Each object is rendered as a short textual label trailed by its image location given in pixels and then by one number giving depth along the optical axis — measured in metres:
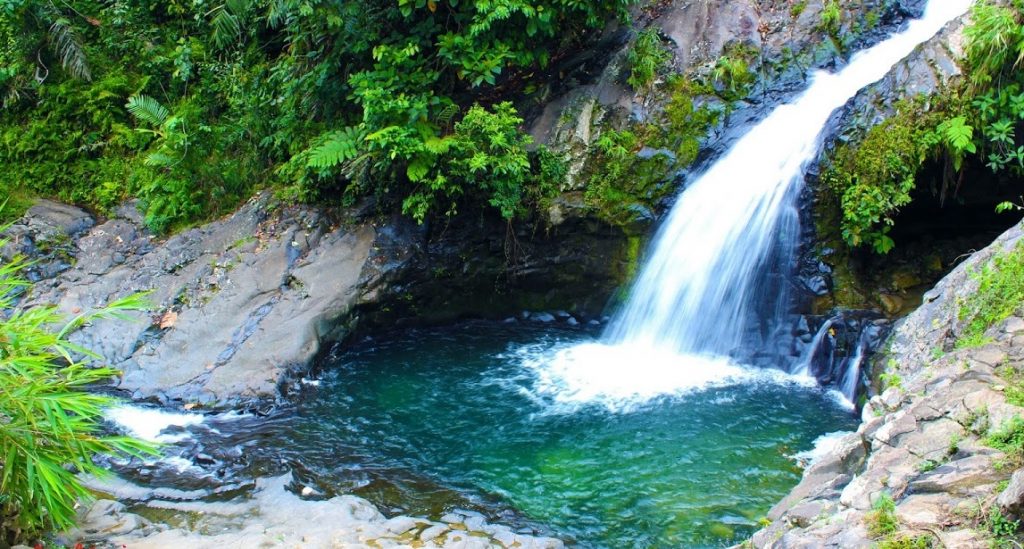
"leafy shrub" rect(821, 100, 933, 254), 8.02
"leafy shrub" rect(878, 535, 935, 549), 3.41
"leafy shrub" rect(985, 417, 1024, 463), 3.65
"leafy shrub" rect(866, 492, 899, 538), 3.60
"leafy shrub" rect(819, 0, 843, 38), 9.97
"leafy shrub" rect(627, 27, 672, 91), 9.75
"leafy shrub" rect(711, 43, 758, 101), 9.70
